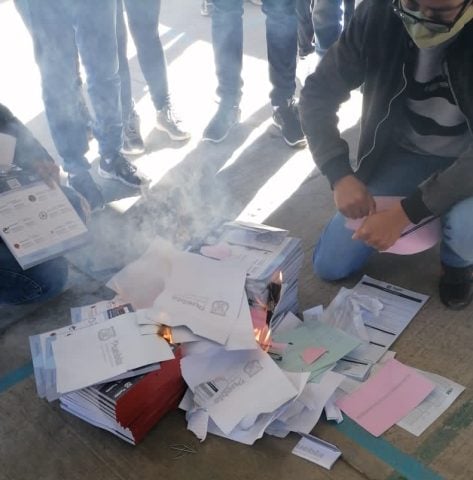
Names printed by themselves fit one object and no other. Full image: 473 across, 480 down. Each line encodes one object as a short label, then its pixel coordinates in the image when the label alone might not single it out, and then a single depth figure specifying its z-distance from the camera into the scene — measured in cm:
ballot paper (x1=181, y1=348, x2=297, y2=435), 136
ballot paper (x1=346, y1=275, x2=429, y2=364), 157
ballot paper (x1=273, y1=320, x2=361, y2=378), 149
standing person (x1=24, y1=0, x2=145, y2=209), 204
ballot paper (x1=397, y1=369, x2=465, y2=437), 138
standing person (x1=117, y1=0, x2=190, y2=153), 253
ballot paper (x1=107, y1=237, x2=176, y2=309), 163
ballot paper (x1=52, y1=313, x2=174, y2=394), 134
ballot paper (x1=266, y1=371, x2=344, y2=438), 138
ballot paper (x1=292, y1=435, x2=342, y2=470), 131
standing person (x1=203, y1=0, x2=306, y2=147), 254
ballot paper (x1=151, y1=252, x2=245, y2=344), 143
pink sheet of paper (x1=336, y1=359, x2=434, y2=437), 140
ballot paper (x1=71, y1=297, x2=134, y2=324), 151
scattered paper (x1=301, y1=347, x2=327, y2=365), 150
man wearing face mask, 146
